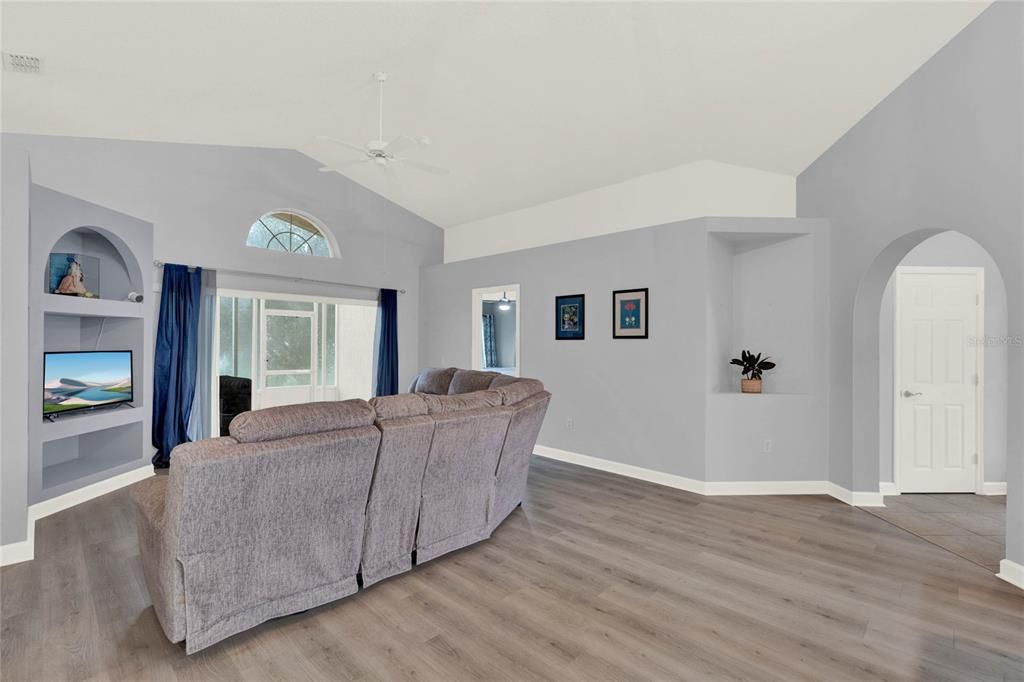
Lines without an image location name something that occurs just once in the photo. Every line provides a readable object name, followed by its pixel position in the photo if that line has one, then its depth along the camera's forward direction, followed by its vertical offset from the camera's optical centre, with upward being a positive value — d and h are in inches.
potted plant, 170.7 -9.9
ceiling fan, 135.9 +56.4
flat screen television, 151.3 -14.0
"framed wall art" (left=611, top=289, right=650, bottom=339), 187.0 +10.8
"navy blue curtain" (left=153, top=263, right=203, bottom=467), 188.5 -8.4
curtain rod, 190.5 +29.4
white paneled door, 165.5 -12.3
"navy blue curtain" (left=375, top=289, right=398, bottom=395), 270.4 -5.3
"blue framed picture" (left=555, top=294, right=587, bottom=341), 208.4 +10.1
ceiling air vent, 123.0 +71.0
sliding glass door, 278.7 -5.5
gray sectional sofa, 76.4 -30.6
